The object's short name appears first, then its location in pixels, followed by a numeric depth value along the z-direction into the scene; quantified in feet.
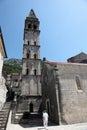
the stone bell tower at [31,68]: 65.93
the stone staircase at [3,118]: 21.17
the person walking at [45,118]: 27.15
